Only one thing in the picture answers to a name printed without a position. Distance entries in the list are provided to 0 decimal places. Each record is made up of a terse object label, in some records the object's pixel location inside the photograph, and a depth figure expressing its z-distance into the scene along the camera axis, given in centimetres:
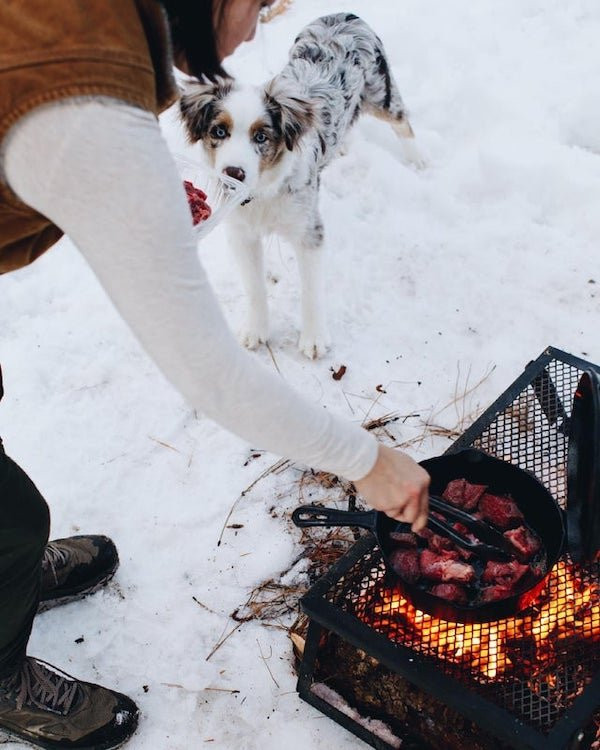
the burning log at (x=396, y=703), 209
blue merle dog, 306
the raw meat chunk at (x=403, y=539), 209
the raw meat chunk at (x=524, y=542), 196
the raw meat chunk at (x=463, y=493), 212
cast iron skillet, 180
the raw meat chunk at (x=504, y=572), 194
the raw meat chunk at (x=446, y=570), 201
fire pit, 179
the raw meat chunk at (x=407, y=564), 201
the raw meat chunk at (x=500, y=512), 210
